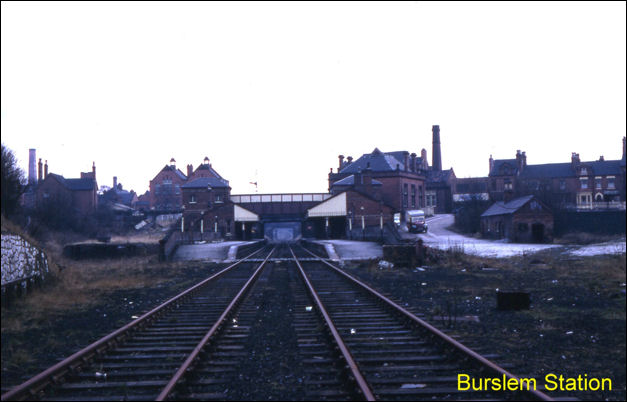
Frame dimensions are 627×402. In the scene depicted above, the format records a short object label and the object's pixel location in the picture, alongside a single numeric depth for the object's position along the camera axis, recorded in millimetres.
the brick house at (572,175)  69575
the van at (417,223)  48750
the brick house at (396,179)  59125
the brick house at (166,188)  84875
